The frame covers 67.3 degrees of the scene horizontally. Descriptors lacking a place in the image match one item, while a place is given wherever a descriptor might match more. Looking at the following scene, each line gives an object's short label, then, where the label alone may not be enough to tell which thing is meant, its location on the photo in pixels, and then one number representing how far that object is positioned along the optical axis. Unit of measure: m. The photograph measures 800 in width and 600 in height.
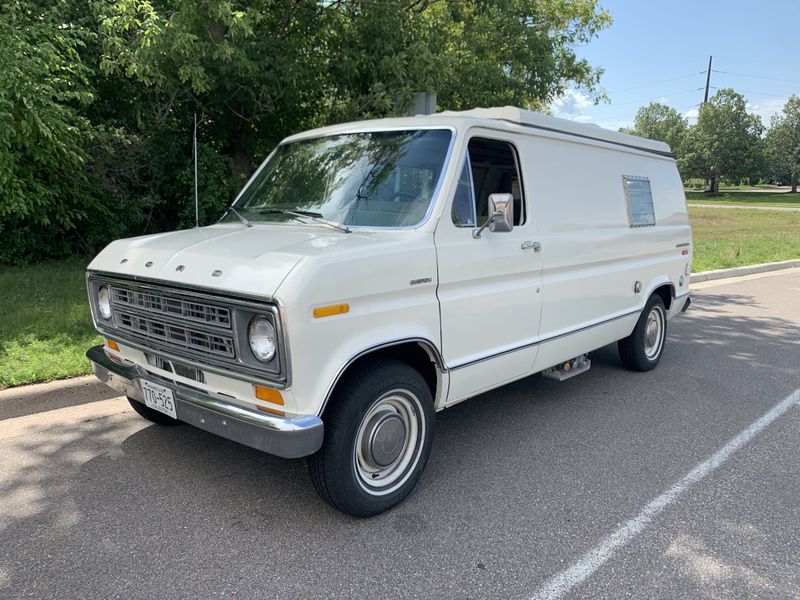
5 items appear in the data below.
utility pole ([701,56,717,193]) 66.21
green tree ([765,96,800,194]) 65.25
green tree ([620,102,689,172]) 75.00
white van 2.90
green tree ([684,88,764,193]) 62.72
